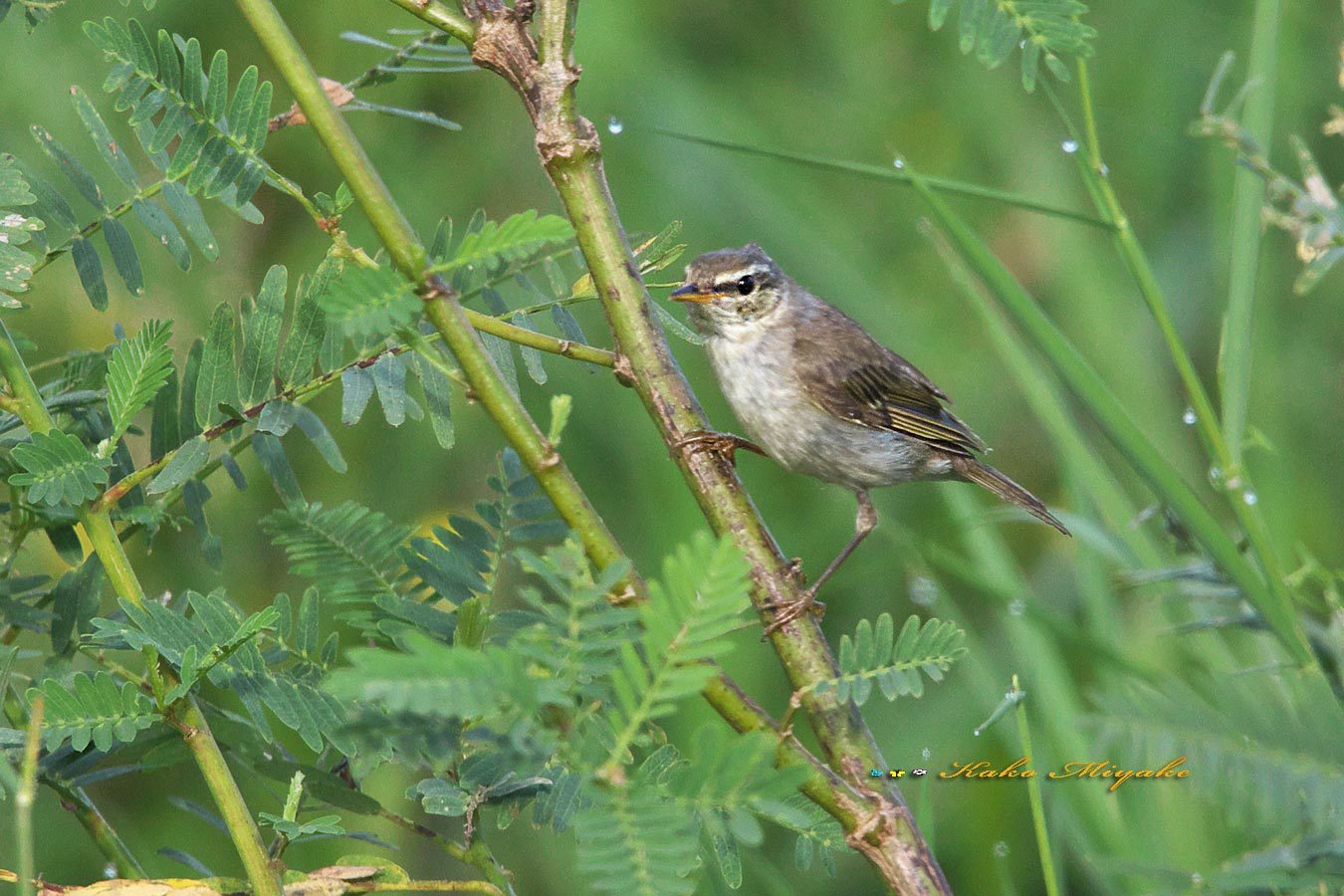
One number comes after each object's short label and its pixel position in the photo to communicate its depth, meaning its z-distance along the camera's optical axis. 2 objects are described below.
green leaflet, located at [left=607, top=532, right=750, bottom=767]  3.77
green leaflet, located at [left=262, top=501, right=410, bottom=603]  5.85
